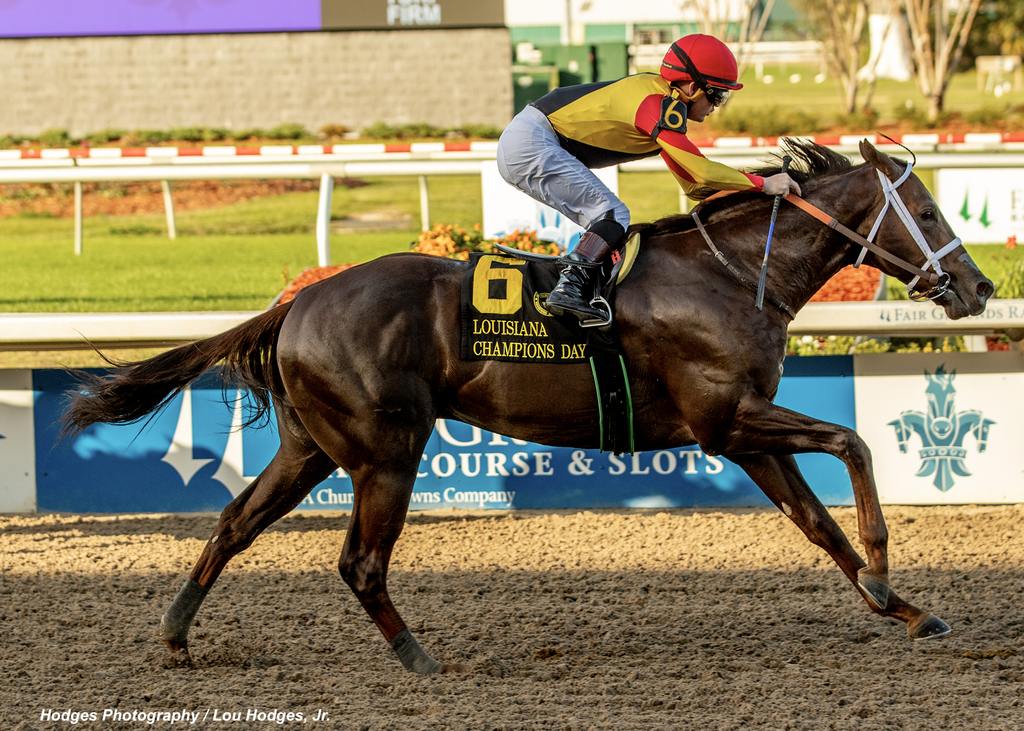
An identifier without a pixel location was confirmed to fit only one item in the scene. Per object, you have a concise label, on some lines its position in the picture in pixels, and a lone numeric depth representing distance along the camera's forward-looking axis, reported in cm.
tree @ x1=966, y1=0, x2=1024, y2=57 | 7971
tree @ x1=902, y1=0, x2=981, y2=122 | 5669
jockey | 898
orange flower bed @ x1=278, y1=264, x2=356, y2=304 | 1434
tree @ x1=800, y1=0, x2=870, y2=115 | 6056
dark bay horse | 912
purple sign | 4947
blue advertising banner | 1424
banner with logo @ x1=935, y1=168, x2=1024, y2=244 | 1862
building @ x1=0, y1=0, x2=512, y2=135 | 4947
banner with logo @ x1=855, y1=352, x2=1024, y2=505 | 1416
